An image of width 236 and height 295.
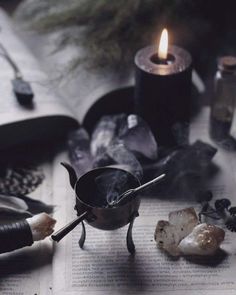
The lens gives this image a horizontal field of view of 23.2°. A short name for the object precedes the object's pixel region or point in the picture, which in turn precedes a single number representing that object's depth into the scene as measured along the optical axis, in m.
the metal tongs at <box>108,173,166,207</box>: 0.83
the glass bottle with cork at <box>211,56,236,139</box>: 1.08
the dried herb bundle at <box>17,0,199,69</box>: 1.21
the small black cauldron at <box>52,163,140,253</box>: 0.82
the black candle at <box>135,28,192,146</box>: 1.00
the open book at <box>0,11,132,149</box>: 1.07
